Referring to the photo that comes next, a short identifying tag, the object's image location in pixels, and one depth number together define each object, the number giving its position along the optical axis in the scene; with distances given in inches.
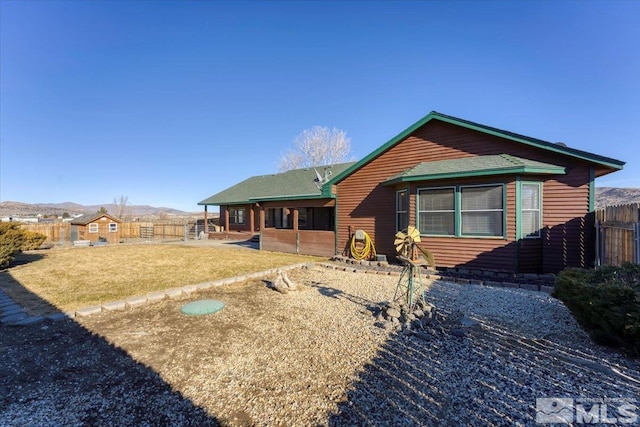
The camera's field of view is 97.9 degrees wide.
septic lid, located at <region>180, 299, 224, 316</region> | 208.7
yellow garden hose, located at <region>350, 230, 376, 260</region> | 440.5
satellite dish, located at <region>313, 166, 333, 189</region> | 724.2
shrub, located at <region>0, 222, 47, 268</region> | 374.8
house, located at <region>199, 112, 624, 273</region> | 315.6
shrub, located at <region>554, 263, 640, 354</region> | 130.9
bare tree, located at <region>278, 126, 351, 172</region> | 1328.7
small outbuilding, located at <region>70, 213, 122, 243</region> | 887.1
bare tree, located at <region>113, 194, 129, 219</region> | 2405.6
